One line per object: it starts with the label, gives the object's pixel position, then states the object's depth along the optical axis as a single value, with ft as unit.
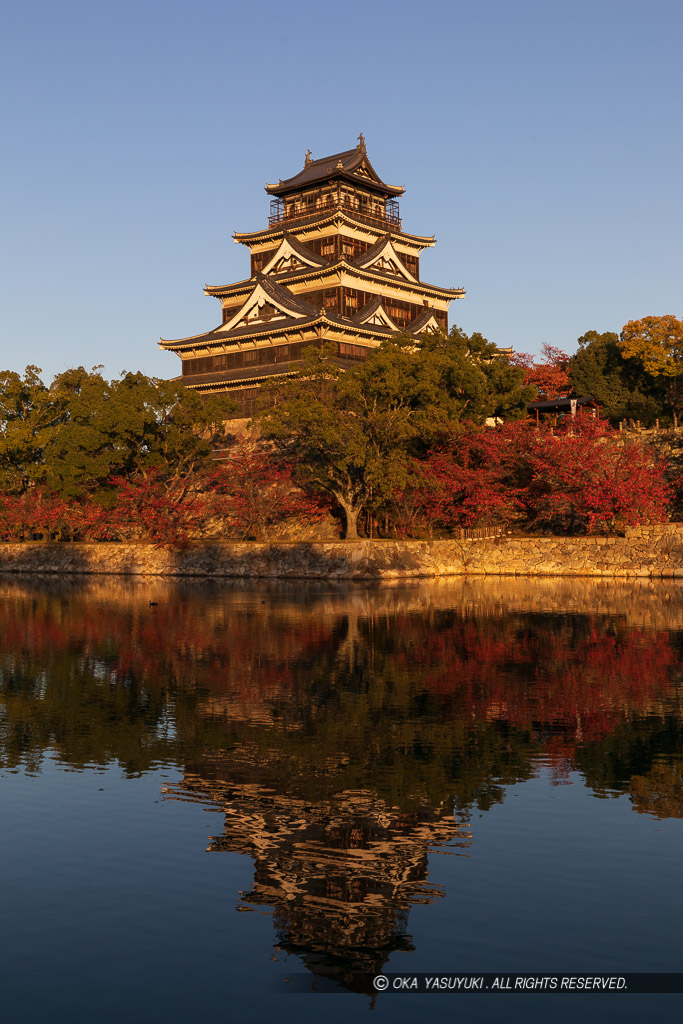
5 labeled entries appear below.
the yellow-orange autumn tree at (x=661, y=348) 202.49
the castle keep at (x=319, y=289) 189.88
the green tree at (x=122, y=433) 163.22
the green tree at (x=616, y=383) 211.61
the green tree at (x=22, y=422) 171.42
